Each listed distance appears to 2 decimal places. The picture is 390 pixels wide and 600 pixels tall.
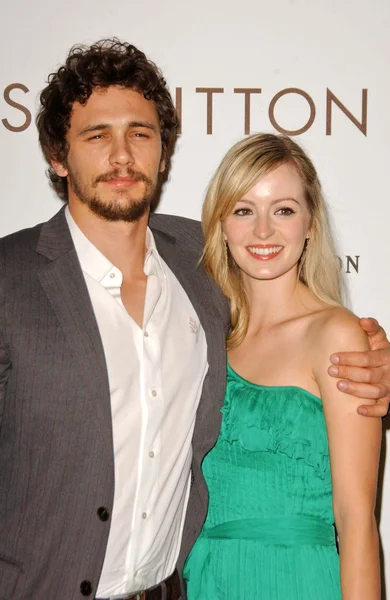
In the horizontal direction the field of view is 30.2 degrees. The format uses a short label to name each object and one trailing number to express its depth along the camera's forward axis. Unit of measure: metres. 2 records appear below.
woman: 1.82
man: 1.71
